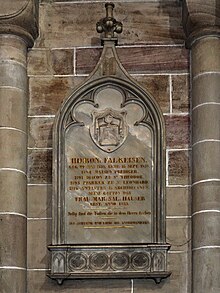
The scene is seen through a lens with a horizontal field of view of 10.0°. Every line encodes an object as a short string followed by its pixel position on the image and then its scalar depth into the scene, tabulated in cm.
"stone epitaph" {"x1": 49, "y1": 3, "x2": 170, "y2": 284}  1206
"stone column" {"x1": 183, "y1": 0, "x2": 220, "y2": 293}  1188
